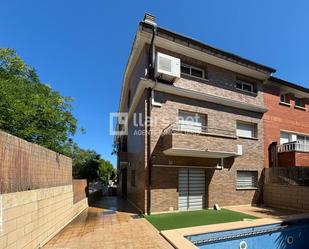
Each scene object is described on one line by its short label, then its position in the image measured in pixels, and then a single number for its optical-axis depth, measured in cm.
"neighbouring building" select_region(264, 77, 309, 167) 1539
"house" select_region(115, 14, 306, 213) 1202
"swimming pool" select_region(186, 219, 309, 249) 763
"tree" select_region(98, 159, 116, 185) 3709
